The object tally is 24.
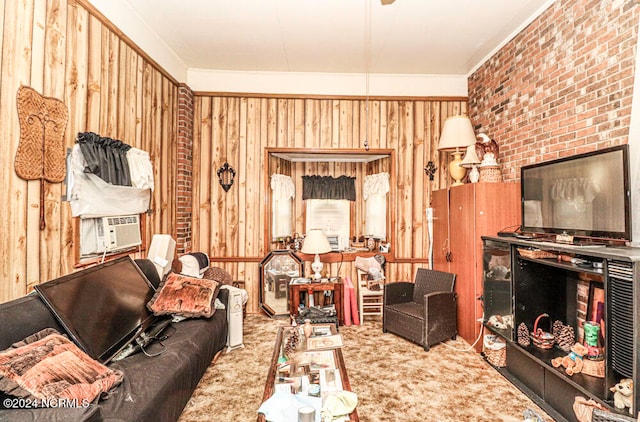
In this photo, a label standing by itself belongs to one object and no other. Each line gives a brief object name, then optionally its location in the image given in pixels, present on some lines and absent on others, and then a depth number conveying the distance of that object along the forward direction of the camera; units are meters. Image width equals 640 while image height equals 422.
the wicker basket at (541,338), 2.54
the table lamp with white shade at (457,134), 3.71
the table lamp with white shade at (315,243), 3.97
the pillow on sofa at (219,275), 3.93
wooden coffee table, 1.61
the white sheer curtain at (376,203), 5.27
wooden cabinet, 3.24
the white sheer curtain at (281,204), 5.07
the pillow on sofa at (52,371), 1.40
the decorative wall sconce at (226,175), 4.47
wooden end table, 4.01
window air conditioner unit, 2.66
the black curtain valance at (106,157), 2.42
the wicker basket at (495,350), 2.97
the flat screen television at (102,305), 1.90
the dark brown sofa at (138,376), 1.34
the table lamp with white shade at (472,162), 3.60
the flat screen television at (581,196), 2.01
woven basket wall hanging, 1.94
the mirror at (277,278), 4.37
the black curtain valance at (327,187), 5.70
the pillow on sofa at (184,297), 2.71
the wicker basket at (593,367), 2.10
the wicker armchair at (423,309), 3.34
